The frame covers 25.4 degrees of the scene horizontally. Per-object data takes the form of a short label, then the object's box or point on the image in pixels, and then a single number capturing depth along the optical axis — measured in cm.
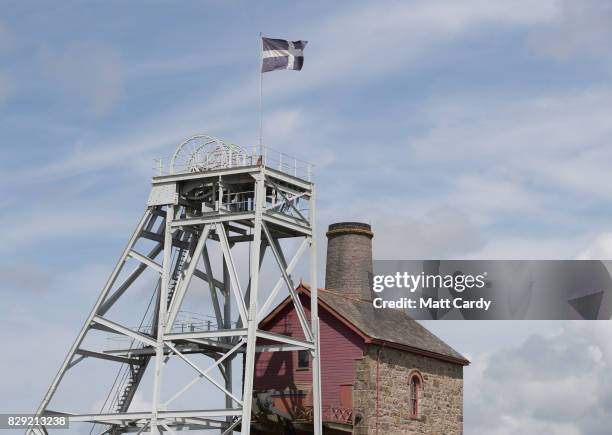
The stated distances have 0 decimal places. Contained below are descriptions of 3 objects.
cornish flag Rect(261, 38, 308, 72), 5397
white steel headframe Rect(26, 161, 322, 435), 5172
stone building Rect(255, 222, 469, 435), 5522
